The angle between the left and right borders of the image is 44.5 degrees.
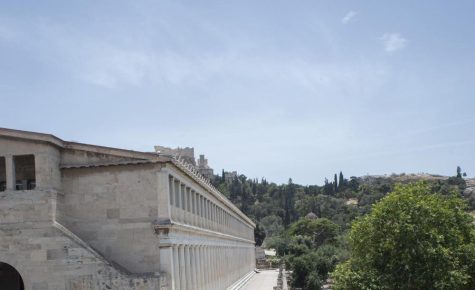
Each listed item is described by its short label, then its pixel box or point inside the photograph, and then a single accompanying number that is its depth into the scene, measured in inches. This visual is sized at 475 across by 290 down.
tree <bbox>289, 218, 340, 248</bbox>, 5605.3
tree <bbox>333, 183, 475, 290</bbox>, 1526.8
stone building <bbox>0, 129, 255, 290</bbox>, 1000.2
